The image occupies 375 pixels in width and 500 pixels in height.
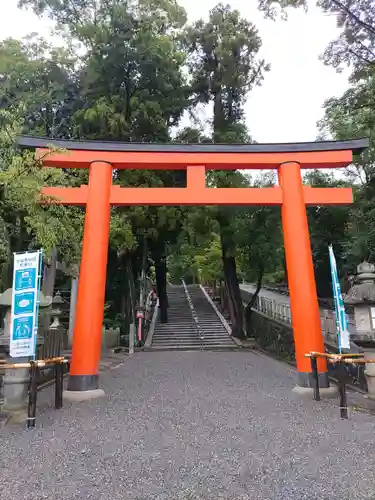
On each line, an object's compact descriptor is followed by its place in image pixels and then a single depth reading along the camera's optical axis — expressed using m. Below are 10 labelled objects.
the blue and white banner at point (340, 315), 6.41
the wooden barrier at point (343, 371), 5.20
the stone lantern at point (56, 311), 11.33
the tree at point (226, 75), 16.42
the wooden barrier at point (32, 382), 4.88
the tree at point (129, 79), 14.09
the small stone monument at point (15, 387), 5.46
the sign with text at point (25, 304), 5.46
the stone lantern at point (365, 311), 6.18
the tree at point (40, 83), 14.19
